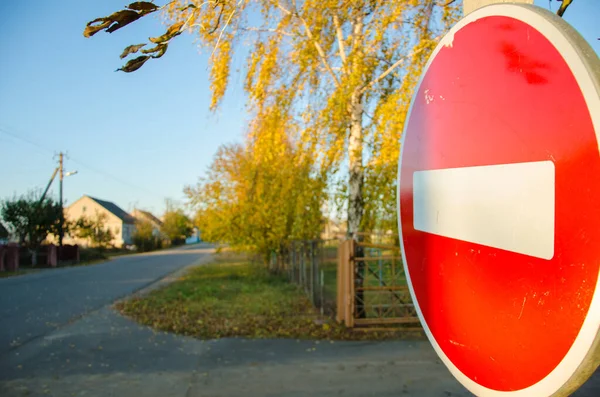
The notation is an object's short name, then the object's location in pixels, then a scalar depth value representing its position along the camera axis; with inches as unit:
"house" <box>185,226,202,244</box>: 5144.7
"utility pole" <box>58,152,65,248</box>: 1507.1
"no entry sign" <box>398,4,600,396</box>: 30.8
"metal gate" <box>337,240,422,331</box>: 350.2
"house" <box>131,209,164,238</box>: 3004.2
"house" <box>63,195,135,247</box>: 3676.2
